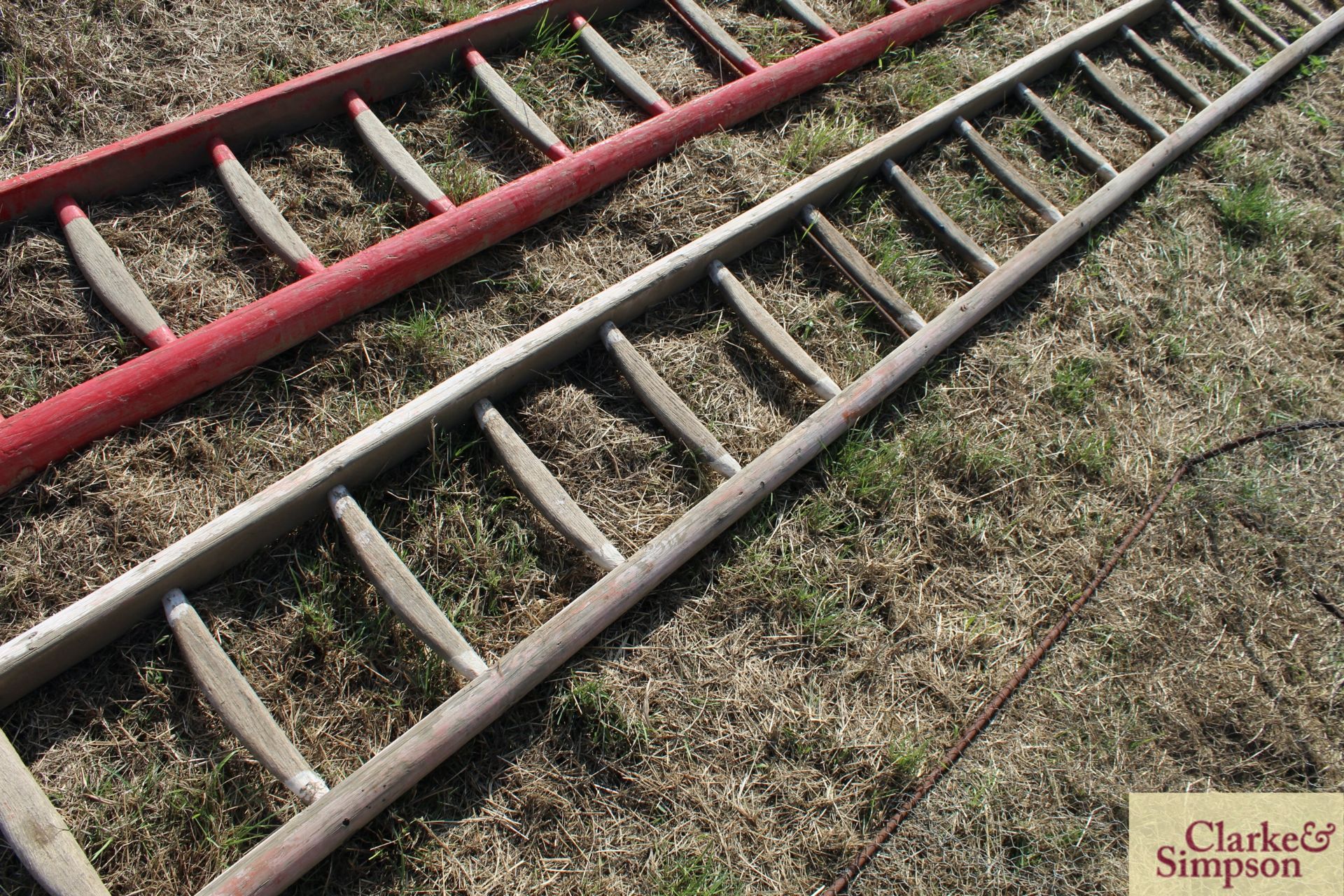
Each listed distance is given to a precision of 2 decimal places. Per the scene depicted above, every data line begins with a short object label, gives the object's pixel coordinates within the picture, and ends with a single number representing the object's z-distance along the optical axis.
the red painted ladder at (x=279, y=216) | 2.56
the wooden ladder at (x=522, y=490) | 2.12
